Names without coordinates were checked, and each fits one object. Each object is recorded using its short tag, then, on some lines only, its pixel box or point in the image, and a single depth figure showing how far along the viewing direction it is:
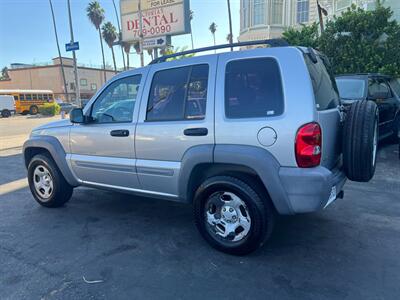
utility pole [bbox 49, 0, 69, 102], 49.06
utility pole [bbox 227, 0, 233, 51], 29.89
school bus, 35.19
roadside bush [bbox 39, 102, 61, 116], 33.34
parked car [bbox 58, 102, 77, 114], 36.88
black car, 6.80
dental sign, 14.53
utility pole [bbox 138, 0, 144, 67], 13.27
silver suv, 2.79
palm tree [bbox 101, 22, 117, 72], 60.69
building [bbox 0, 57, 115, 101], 57.72
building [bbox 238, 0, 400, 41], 24.00
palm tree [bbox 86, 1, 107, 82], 56.16
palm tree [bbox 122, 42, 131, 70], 48.94
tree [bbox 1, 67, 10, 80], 88.44
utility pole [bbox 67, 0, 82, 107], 15.51
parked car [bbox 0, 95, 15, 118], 32.66
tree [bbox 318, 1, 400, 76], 10.77
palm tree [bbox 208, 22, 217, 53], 77.06
